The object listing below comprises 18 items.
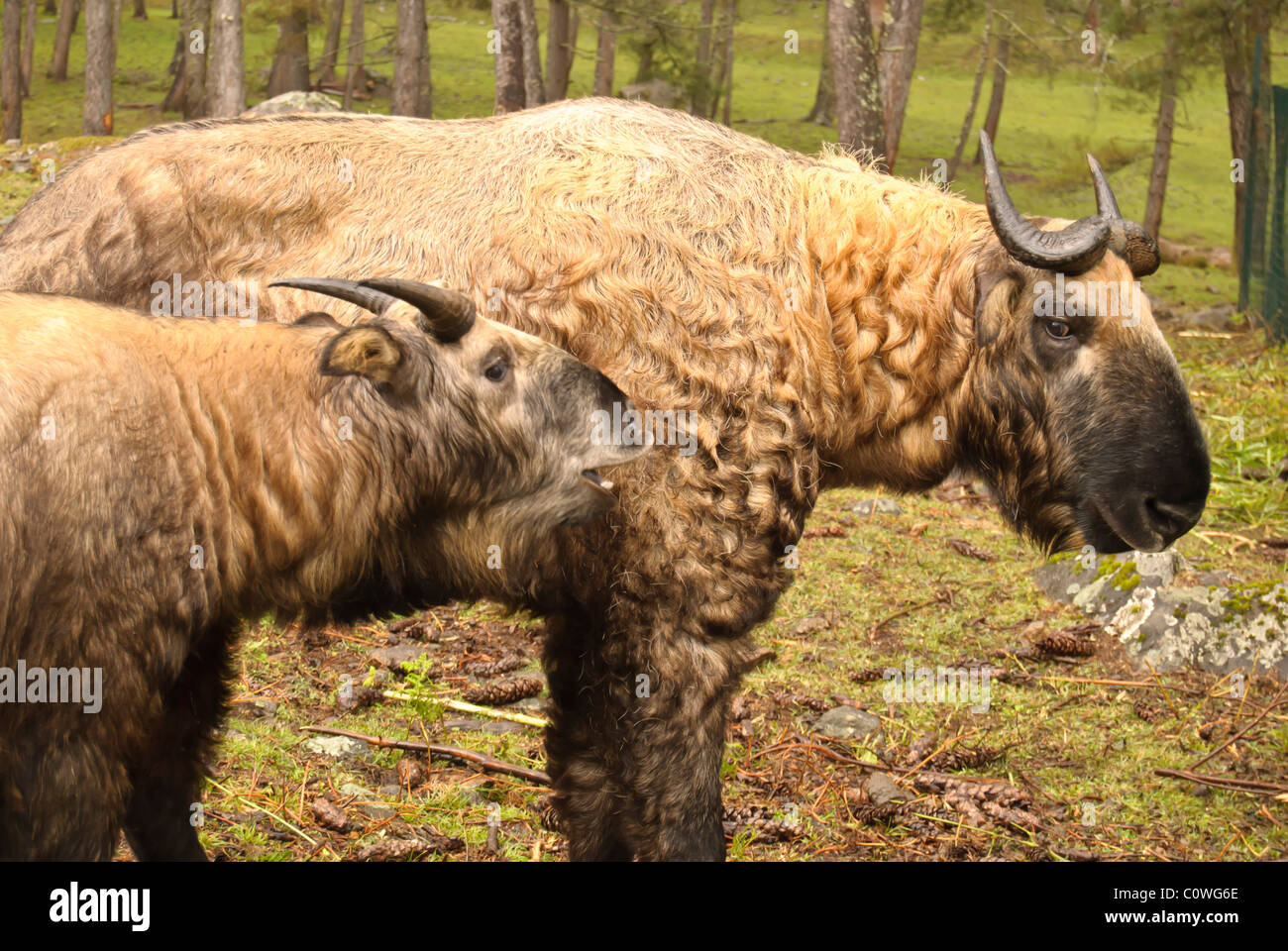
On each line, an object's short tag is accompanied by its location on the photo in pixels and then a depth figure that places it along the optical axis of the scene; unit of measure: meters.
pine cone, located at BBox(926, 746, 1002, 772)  5.12
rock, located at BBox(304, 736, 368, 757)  4.95
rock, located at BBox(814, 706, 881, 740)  5.34
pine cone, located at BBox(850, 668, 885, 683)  5.80
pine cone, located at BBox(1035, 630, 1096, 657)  6.05
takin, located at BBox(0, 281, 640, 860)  2.96
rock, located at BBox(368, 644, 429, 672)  5.71
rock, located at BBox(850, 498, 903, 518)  7.96
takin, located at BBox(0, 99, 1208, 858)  3.67
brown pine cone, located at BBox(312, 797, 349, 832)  4.42
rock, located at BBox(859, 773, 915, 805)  4.80
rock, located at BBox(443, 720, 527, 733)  5.25
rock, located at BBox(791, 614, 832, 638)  6.23
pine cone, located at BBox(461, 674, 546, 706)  5.45
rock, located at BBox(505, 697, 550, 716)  5.45
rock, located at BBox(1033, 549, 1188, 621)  6.33
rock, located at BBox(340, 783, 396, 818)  4.55
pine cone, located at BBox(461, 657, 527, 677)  5.68
